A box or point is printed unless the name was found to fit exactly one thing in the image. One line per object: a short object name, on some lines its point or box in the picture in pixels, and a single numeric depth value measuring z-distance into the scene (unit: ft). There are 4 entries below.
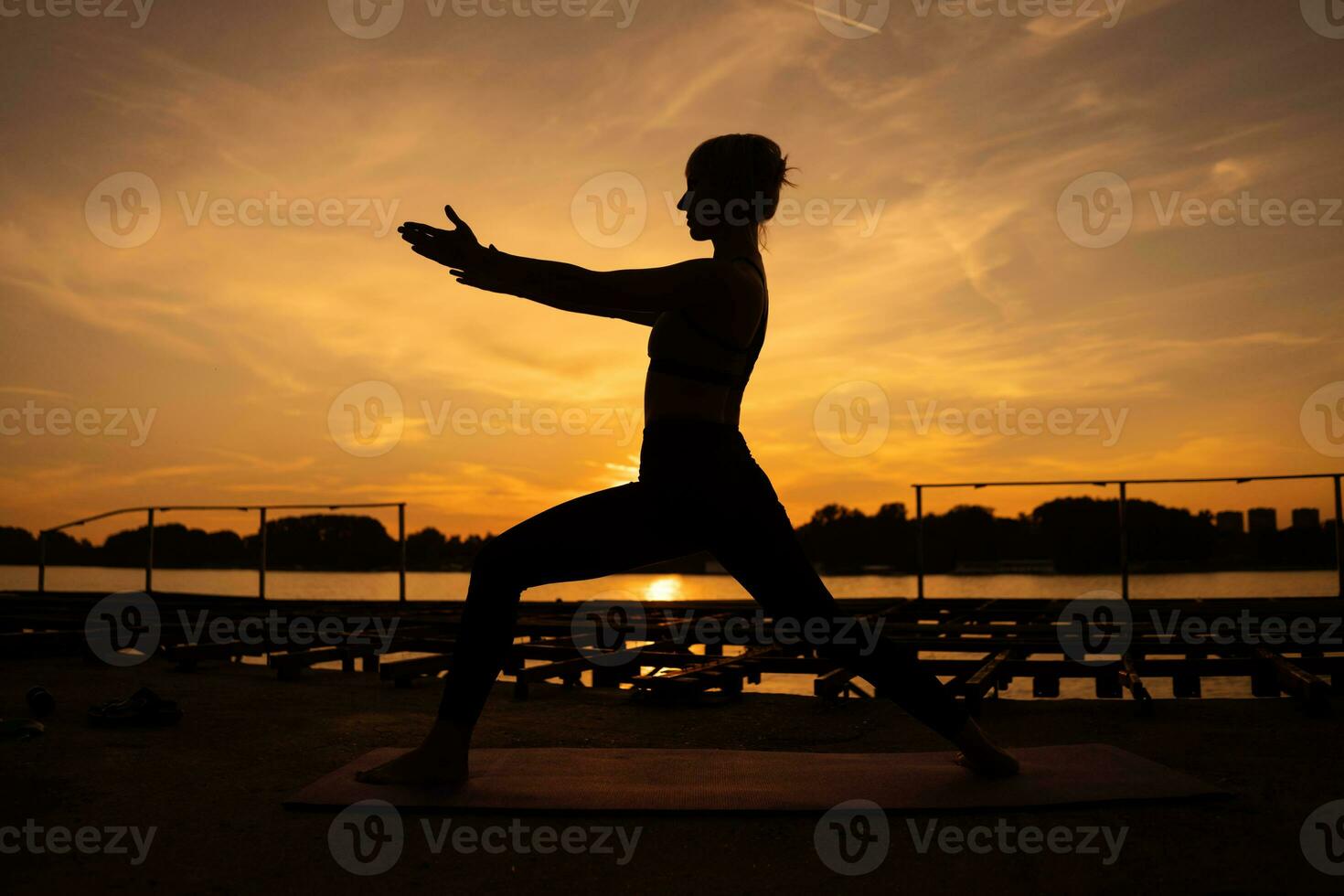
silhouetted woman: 7.62
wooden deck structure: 15.99
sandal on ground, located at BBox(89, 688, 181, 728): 12.35
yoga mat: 7.89
